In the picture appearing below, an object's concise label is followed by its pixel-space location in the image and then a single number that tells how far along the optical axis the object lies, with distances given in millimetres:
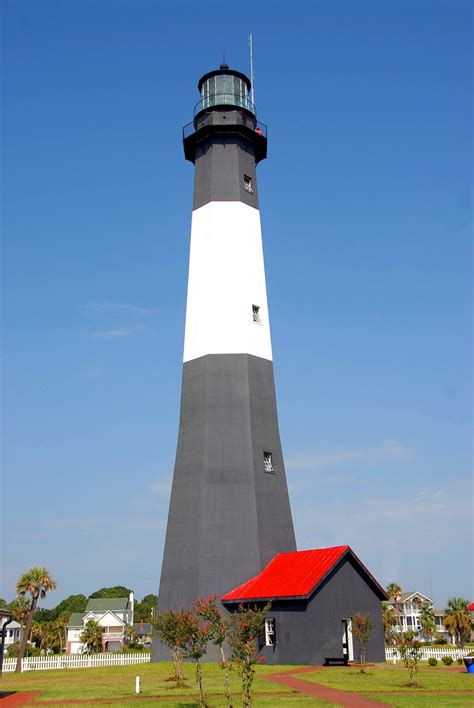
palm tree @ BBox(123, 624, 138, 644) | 76206
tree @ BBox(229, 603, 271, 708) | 14427
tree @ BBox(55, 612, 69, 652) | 77562
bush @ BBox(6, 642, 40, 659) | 67750
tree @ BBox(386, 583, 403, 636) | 69812
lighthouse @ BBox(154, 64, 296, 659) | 31422
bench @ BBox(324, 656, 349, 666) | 28031
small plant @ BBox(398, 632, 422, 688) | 22072
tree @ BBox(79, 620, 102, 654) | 68688
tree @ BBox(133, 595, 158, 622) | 113331
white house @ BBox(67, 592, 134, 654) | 82625
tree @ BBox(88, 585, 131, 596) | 137638
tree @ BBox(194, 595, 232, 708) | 17109
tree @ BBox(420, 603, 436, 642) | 65562
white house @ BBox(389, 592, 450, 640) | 92062
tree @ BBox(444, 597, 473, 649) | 58703
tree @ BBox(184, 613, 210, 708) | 19497
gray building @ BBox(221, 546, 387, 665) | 27969
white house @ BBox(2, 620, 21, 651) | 91481
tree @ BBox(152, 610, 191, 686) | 23375
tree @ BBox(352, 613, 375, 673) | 27594
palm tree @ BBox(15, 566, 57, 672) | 44281
